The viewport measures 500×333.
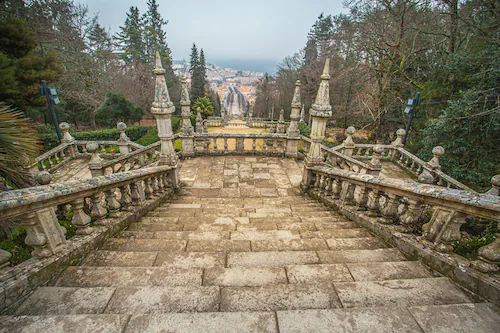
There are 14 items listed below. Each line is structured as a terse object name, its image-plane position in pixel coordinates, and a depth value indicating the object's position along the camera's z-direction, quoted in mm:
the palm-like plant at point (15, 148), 2395
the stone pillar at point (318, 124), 5440
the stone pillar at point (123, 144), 9818
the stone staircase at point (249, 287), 1624
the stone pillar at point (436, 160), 6680
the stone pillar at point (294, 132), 9320
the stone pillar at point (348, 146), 8773
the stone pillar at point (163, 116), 5418
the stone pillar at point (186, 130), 9234
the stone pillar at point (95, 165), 5878
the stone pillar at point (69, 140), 10484
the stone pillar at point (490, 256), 2129
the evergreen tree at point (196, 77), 39719
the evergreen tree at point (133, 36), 32094
